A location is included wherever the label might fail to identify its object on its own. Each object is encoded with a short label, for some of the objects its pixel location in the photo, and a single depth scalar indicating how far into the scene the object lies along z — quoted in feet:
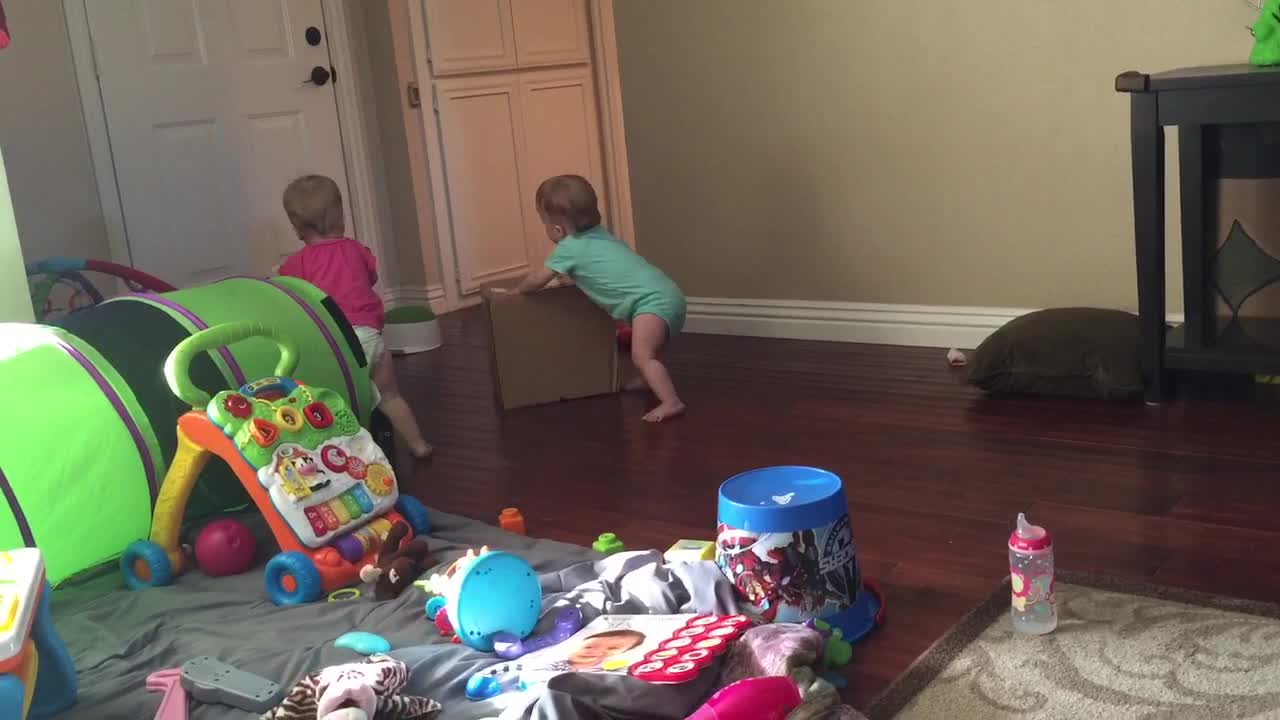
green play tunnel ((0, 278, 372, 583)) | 7.53
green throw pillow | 9.97
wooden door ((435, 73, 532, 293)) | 16.74
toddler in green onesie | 11.18
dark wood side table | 8.96
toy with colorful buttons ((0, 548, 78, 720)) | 5.63
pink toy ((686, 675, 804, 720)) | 5.24
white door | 14.14
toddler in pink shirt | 10.72
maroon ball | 8.00
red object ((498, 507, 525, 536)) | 8.41
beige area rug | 5.49
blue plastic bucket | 6.21
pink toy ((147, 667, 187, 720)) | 6.07
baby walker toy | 7.62
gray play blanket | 5.57
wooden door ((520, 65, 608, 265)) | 17.70
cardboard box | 11.37
